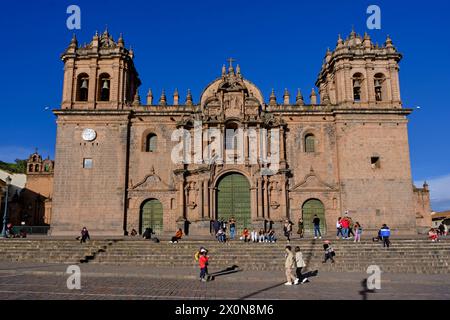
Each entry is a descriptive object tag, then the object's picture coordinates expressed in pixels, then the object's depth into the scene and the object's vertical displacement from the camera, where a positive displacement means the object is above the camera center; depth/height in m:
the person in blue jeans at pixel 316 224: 24.86 +0.19
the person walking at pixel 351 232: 24.76 -0.34
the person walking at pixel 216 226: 25.72 +0.15
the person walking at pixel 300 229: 26.17 -0.14
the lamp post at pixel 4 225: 26.61 +0.35
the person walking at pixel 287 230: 23.05 -0.15
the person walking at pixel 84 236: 21.38 -0.33
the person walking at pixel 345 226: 23.53 +0.05
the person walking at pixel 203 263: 14.00 -1.21
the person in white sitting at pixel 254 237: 23.58 -0.54
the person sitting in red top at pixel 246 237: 22.82 -0.52
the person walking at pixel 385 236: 19.66 -0.48
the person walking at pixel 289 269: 13.34 -1.38
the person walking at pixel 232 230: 25.33 -0.12
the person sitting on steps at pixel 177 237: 21.61 -0.48
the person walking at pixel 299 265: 13.89 -1.31
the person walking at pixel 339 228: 23.77 -0.07
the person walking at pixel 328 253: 17.48 -1.14
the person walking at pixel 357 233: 21.30 -0.34
